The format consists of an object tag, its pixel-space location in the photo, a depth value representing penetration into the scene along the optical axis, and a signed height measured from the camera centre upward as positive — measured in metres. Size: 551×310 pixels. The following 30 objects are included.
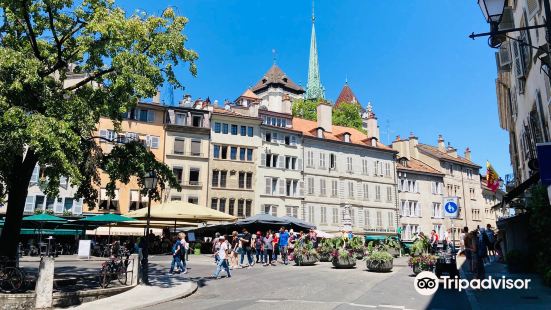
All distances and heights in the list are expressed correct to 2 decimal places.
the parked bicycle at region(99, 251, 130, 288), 14.09 -1.26
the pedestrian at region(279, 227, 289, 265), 23.44 -0.58
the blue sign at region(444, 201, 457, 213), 14.30 +0.94
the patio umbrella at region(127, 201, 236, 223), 26.30 +1.15
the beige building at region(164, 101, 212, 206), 42.51 +7.95
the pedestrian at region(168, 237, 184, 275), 18.46 -1.02
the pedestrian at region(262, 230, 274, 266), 22.73 -0.63
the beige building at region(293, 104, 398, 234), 49.31 +6.57
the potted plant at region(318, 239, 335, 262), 23.88 -0.82
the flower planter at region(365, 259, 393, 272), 18.83 -1.28
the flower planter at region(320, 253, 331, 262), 23.97 -1.20
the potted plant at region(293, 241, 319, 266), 22.17 -1.03
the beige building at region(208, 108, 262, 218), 43.94 +7.07
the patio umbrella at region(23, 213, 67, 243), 24.80 +0.62
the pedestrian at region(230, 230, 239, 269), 21.66 -0.92
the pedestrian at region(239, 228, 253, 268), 21.66 -0.77
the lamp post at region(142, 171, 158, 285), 15.28 +1.57
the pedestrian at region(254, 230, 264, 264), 23.61 -0.60
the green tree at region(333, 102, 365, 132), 74.06 +20.01
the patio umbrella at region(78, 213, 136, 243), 25.19 +0.72
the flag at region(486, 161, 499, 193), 35.06 +4.94
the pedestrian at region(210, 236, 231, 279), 17.38 -0.97
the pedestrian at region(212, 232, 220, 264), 17.88 -0.52
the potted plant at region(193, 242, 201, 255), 29.90 -1.07
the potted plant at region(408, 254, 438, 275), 15.36 -0.92
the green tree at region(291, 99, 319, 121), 78.14 +22.38
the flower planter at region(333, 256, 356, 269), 20.16 -1.23
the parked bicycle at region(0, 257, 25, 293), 11.87 -1.28
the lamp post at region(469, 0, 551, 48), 7.28 +3.69
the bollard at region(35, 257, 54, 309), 11.23 -1.42
